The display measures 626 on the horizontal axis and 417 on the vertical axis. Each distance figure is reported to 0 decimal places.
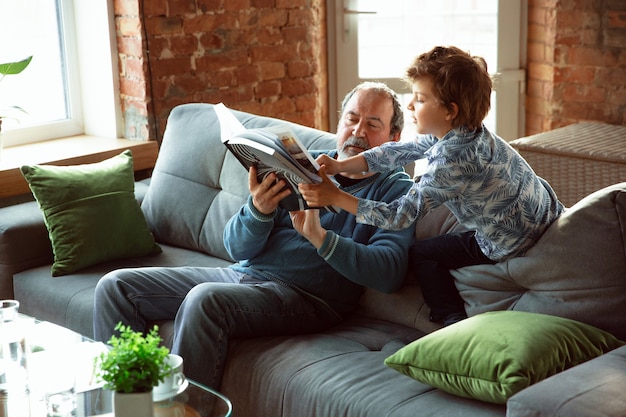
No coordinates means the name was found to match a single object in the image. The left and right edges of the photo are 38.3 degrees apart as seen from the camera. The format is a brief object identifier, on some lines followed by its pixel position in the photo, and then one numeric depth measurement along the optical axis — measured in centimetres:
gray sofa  183
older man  239
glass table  190
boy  218
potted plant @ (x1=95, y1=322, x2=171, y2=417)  171
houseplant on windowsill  355
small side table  339
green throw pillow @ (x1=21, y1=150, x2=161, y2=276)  304
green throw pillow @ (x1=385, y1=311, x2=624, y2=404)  189
